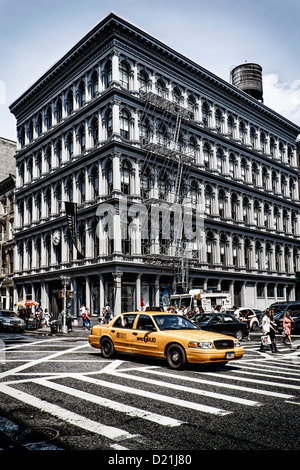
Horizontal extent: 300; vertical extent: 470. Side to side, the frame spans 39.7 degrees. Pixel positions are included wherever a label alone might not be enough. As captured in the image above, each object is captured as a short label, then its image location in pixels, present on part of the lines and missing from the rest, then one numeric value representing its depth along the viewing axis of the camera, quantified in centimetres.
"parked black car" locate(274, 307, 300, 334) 2505
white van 3012
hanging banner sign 3500
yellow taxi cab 1092
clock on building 3938
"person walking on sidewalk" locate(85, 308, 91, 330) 3091
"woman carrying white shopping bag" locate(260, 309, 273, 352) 1602
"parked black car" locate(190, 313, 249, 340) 2034
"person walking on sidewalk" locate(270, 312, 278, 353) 1611
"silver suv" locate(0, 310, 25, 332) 2866
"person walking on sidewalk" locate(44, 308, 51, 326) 3628
